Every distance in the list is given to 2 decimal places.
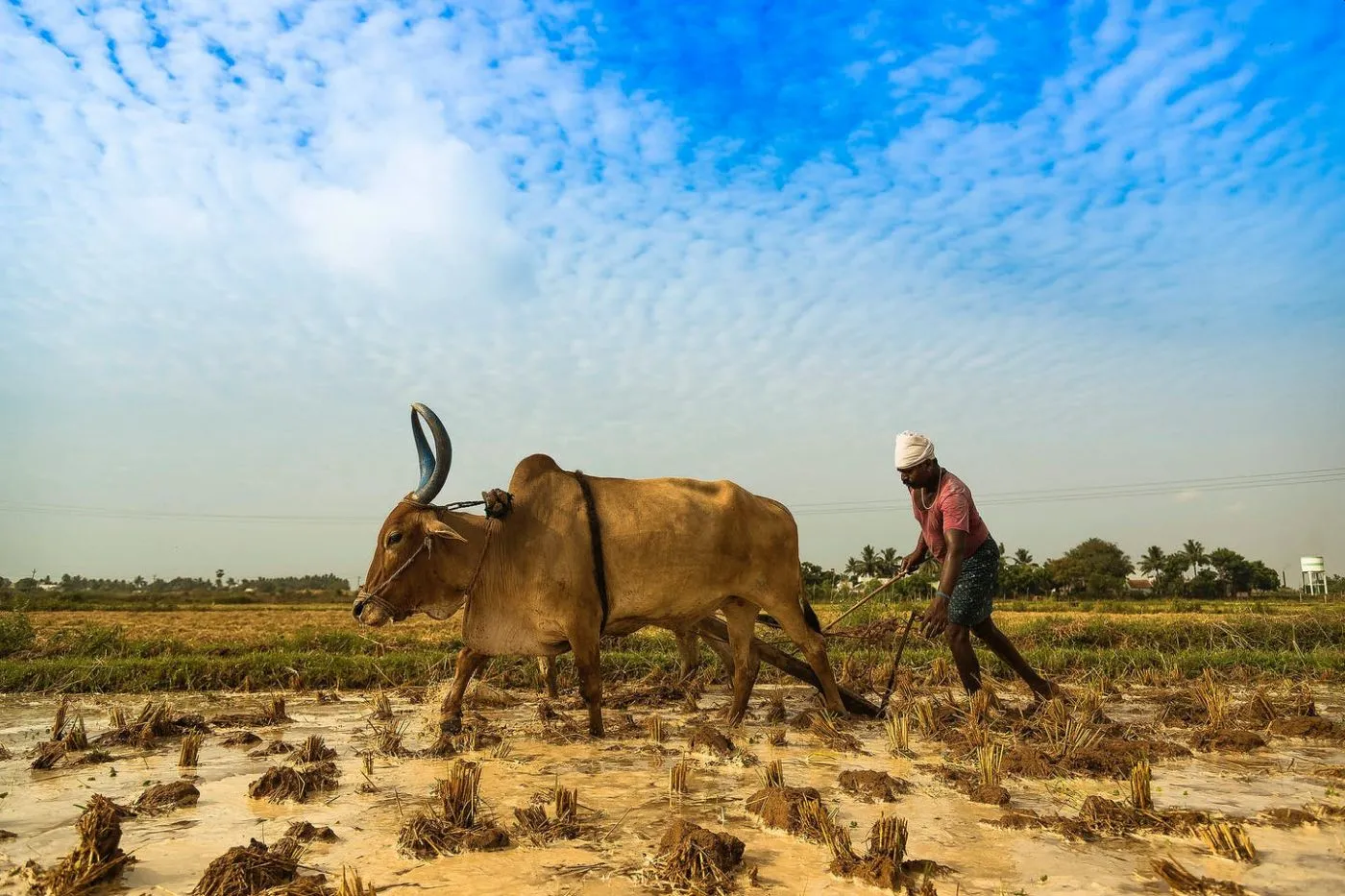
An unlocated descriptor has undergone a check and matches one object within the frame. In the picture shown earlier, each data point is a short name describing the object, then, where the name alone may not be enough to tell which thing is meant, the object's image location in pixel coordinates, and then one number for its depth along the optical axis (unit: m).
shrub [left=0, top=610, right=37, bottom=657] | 12.67
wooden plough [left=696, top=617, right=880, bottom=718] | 7.05
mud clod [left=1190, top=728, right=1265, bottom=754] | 5.66
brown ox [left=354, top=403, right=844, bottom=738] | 6.32
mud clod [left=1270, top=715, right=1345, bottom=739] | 6.08
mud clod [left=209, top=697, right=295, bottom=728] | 6.87
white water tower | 54.06
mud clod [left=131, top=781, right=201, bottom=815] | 4.17
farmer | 6.23
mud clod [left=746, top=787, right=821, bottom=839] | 3.75
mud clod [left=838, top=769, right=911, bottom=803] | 4.38
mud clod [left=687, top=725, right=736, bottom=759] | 5.53
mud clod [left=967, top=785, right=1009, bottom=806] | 4.22
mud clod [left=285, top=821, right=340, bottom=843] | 3.63
